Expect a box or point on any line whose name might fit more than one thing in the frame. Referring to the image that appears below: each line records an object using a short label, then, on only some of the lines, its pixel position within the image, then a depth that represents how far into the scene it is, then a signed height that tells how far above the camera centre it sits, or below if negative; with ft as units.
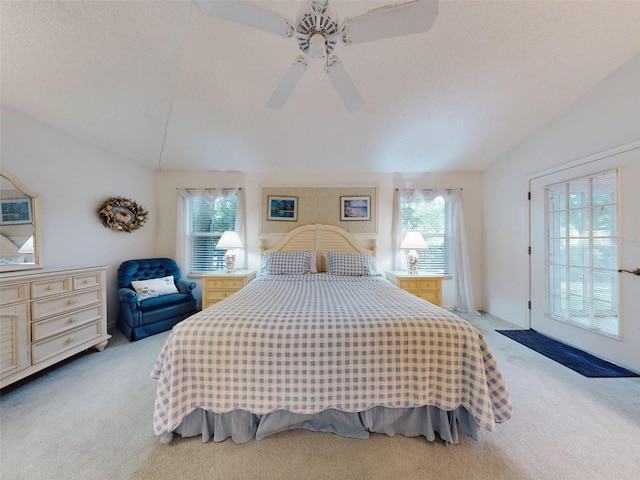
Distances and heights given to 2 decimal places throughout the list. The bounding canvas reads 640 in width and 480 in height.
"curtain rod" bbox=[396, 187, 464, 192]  12.53 +2.57
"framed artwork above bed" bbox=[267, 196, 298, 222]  12.60 +1.58
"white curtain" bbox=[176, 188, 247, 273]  12.51 +1.59
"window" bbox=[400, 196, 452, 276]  12.92 +0.49
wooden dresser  5.83 -2.16
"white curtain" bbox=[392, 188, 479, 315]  12.23 -0.19
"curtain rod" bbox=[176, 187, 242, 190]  12.59 +2.75
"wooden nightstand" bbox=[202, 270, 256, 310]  10.74 -2.08
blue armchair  9.04 -2.43
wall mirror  6.64 +0.44
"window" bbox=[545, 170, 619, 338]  7.49 -0.61
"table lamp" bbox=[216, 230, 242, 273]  11.37 -0.26
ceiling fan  3.83 +3.73
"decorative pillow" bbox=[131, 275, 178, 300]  9.95 -2.03
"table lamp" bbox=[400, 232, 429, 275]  11.41 -0.40
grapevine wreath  10.12 +1.19
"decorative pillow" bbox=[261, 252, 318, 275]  10.97 -1.15
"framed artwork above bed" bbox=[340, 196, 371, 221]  12.62 +1.59
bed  4.36 -2.60
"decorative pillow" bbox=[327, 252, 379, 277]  10.69 -1.22
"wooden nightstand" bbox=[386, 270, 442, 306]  10.94 -2.22
